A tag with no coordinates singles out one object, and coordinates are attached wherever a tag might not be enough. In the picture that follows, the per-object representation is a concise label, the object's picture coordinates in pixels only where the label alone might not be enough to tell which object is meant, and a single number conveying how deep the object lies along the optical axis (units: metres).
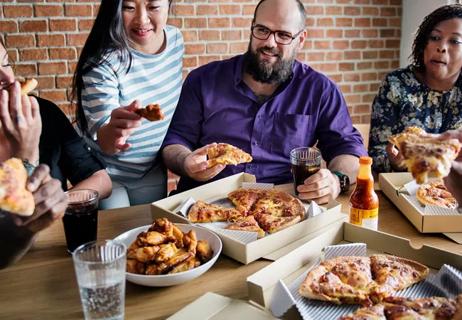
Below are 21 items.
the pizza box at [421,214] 1.41
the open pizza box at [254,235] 1.29
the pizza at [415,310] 1.02
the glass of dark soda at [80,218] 1.33
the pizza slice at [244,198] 1.60
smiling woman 2.08
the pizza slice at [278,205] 1.55
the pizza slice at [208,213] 1.52
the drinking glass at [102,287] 0.99
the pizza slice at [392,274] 1.14
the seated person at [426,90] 2.40
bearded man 2.18
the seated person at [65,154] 1.83
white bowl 1.14
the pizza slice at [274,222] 1.47
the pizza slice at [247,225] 1.43
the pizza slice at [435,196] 1.58
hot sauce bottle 1.39
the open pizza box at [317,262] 1.07
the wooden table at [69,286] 1.11
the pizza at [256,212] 1.48
